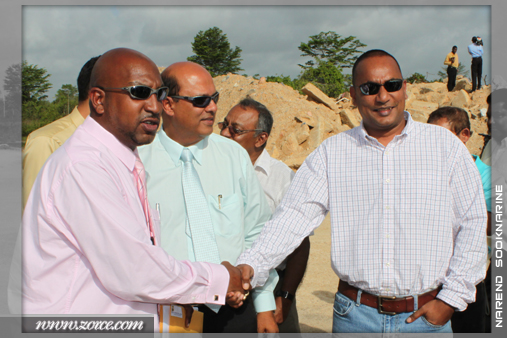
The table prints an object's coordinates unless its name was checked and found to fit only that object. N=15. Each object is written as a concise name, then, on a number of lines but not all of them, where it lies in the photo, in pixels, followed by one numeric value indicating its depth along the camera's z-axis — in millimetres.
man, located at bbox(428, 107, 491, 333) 3460
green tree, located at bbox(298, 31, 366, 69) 38938
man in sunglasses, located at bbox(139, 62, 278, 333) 2693
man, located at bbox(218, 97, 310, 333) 3303
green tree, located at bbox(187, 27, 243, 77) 43938
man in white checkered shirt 2480
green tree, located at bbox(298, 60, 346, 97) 30609
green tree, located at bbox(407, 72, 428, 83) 29162
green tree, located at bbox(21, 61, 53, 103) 29700
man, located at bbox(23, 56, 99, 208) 2746
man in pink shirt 1797
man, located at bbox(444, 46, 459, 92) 20812
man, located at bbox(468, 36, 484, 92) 17766
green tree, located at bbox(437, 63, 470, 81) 32906
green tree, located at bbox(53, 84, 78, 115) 32331
